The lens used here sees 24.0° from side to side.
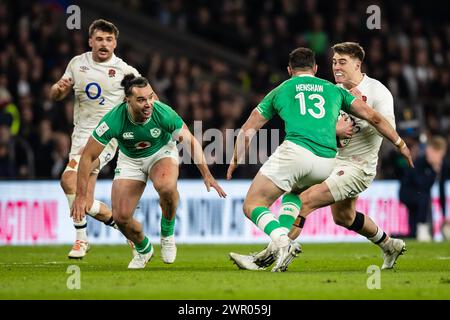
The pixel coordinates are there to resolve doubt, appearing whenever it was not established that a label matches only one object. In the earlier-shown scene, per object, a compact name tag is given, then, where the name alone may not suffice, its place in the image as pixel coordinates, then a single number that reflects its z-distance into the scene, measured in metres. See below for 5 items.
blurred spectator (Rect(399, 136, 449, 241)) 20.11
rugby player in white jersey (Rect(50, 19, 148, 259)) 13.73
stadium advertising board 19.14
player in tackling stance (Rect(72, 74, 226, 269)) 11.30
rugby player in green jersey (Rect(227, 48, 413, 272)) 11.01
